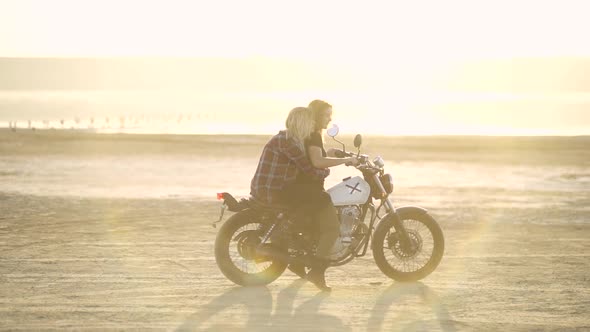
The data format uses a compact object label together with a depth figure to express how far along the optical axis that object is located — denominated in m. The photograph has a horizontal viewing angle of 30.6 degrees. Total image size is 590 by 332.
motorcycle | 10.37
